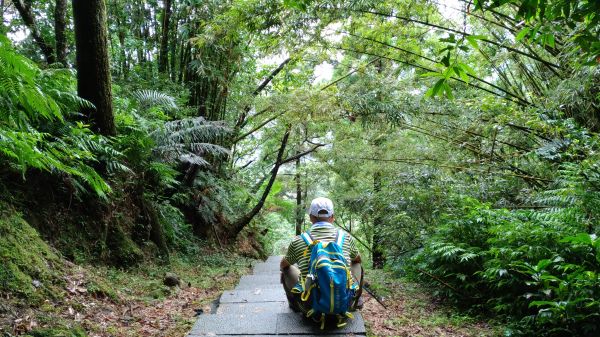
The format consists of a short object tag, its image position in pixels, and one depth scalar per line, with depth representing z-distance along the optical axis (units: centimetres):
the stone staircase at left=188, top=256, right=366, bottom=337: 333
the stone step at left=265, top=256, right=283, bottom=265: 993
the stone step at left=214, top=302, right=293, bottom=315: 390
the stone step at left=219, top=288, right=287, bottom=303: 449
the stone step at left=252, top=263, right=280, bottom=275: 769
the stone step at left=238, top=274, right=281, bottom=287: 592
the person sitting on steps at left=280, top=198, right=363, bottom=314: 349
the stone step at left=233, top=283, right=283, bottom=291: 539
